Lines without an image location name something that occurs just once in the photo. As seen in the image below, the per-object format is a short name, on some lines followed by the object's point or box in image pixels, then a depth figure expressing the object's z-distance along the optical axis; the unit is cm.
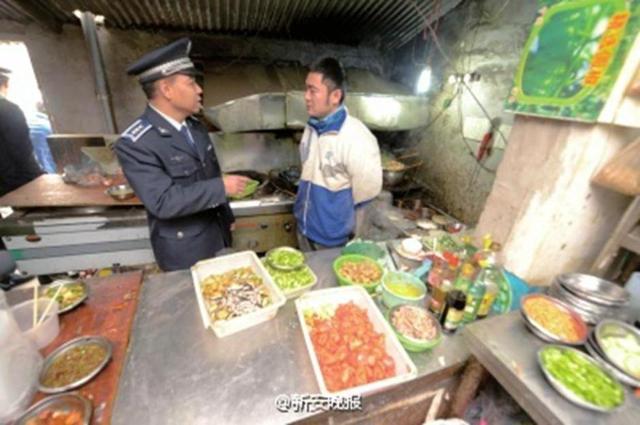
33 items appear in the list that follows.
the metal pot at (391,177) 380
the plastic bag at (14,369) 91
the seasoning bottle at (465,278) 139
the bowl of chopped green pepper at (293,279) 151
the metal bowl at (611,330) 111
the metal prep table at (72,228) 271
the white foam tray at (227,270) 126
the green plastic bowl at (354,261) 155
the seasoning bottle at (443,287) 139
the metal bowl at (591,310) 124
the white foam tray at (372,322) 105
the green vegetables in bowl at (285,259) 164
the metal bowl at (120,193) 298
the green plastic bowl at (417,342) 122
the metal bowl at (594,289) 124
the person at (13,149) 343
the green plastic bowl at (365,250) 189
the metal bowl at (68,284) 135
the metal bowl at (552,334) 114
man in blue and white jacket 222
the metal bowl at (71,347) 101
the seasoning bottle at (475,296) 137
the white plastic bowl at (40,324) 117
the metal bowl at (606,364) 99
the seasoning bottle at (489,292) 139
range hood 316
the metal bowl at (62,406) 91
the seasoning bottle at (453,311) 131
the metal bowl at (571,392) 91
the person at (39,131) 523
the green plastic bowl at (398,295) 143
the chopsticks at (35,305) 121
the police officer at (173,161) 178
